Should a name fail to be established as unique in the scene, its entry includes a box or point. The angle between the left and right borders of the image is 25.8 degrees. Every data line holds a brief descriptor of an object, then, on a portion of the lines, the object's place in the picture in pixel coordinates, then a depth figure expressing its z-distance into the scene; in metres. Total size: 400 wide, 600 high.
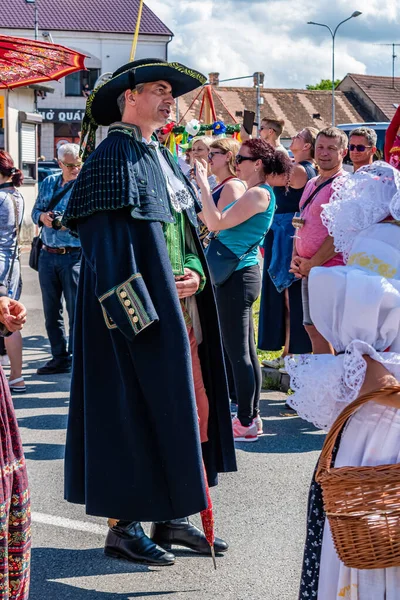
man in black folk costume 3.45
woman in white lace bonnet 2.34
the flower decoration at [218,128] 9.77
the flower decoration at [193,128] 9.87
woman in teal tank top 5.29
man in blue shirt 7.40
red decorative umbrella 4.51
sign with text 44.41
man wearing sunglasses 6.84
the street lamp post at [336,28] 41.41
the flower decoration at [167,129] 9.48
